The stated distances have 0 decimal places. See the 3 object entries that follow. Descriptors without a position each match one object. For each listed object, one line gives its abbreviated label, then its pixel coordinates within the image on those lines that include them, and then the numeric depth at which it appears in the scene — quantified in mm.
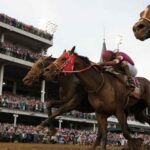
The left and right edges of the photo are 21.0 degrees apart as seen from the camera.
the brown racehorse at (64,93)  11586
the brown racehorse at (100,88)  9953
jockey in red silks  11047
